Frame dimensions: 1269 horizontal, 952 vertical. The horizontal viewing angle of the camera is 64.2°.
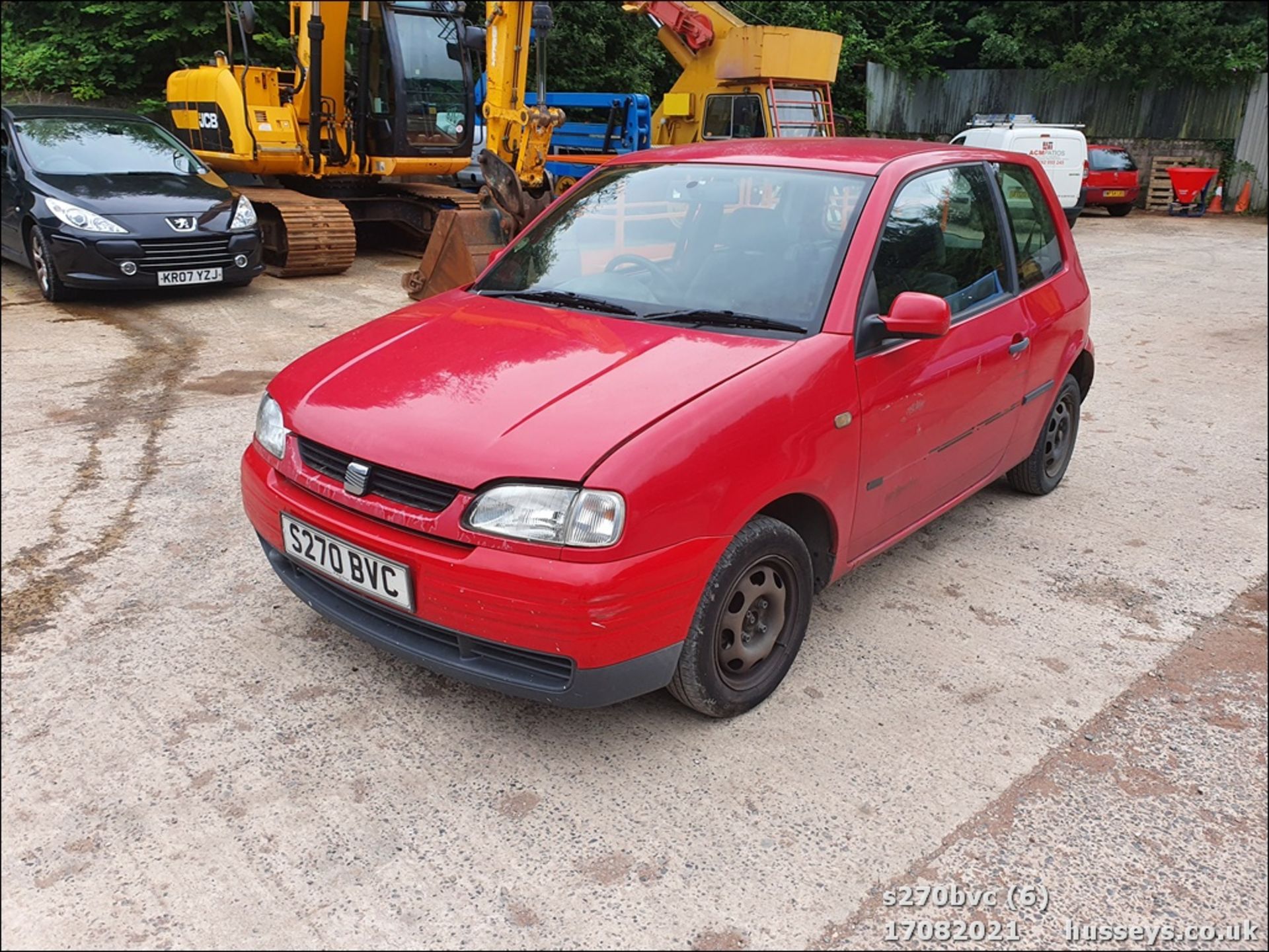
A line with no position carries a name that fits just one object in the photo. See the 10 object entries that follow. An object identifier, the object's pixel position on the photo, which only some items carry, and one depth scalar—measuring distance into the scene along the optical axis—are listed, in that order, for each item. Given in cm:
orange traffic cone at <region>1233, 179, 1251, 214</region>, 2225
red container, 2133
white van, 1762
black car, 809
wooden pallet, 2273
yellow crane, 1589
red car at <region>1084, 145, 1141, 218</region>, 1995
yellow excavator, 1075
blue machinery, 1688
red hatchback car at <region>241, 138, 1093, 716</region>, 262
